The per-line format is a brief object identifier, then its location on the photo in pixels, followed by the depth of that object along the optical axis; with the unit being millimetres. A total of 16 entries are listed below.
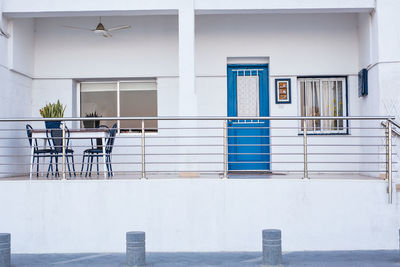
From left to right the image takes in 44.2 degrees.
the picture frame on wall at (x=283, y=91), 10883
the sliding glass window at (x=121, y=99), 11297
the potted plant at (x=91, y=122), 11281
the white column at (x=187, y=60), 9125
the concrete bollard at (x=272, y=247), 6453
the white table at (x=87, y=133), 8852
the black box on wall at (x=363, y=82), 10047
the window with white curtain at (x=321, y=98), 11070
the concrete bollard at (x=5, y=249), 6391
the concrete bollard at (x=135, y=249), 6438
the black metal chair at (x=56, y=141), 8844
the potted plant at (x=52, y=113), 9578
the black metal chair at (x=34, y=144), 8971
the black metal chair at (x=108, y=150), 9041
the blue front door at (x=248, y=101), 11094
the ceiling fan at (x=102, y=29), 10326
